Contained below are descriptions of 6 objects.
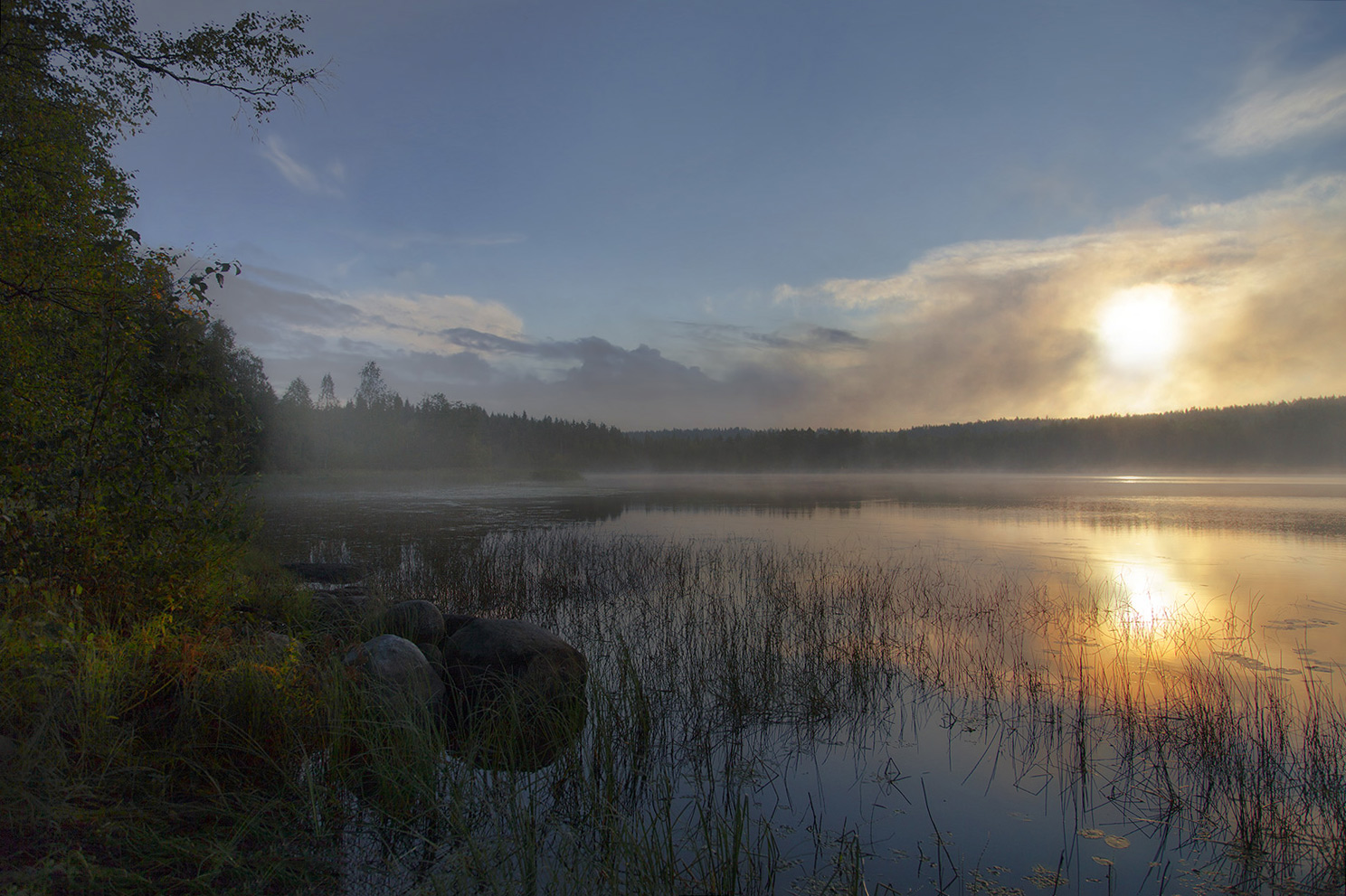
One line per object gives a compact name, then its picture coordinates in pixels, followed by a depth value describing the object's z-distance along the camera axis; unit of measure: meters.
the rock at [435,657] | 6.77
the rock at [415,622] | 7.72
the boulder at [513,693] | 5.27
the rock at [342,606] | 8.17
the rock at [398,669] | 5.59
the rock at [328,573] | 12.97
